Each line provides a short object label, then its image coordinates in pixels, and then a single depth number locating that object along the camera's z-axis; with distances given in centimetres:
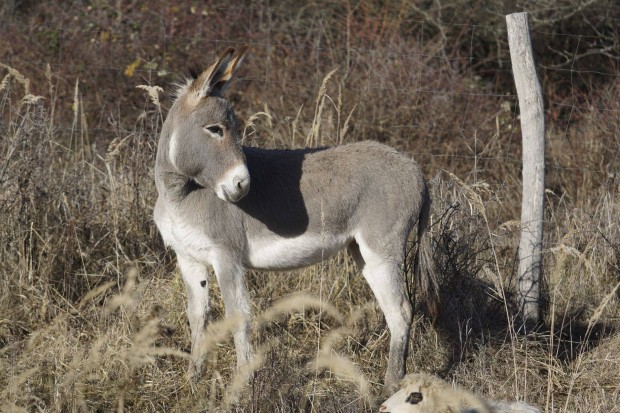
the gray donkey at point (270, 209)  868
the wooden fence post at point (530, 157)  1058
